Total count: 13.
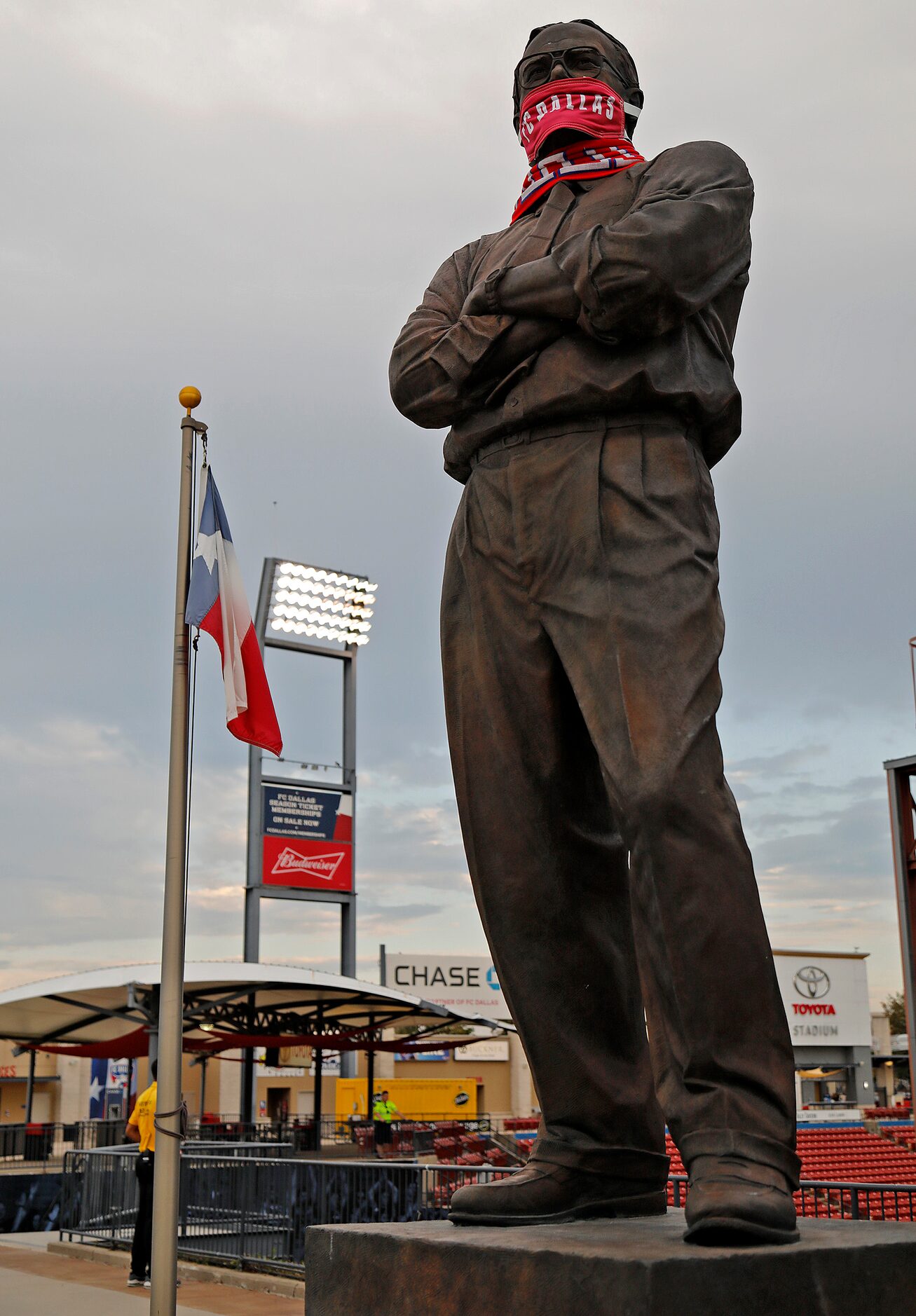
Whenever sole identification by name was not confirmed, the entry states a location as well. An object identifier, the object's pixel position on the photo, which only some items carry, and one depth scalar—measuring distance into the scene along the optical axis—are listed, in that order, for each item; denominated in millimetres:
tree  84250
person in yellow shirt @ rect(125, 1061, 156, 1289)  11828
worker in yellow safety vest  29266
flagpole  7719
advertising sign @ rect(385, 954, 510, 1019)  49375
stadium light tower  30422
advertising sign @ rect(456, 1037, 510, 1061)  53781
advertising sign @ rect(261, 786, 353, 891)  30719
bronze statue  2387
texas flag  8891
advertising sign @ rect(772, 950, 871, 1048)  57219
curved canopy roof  20812
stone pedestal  2053
